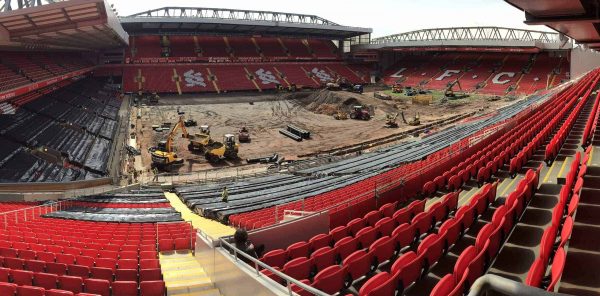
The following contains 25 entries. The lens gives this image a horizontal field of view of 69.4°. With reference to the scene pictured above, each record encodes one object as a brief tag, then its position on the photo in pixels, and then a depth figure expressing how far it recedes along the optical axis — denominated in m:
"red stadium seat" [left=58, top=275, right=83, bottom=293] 7.32
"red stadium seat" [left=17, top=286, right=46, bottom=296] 6.77
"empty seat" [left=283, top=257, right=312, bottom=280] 6.52
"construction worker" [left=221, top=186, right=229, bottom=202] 16.77
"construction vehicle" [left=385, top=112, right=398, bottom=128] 39.82
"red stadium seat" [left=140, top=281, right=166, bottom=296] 7.24
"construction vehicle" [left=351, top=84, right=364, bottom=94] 59.09
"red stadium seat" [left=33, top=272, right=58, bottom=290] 7.48
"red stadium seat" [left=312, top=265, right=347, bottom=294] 5.93
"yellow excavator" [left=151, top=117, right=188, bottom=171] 26.30
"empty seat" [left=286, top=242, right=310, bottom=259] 7.40
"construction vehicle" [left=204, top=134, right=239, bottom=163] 28.44
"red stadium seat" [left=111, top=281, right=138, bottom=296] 7.23
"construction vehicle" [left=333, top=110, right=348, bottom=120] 43.75
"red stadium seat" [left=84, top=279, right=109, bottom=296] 7.25
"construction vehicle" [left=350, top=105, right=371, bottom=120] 43.69
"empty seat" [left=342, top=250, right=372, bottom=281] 6.45
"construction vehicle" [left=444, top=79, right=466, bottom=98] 55.03
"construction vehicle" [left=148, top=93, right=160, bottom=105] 50.54
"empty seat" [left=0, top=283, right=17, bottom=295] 6.80
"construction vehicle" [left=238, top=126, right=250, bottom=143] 34.06
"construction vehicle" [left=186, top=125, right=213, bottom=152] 30.70
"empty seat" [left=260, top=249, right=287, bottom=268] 7.02
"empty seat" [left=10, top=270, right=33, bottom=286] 7.57
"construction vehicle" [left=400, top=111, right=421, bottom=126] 40.28
